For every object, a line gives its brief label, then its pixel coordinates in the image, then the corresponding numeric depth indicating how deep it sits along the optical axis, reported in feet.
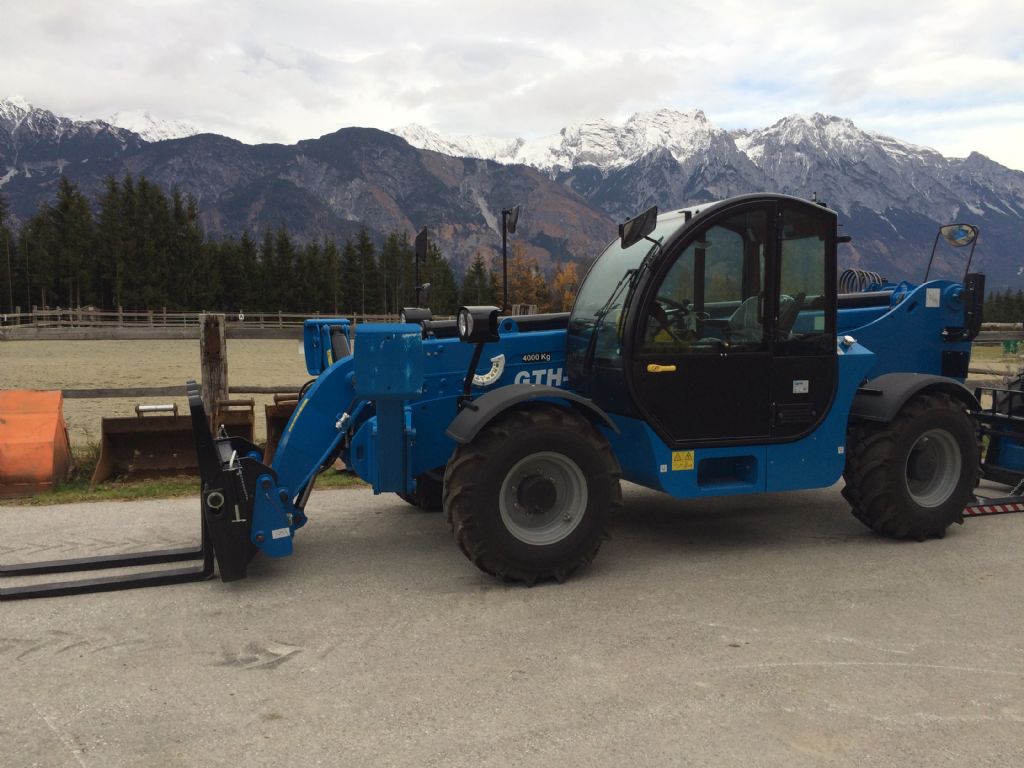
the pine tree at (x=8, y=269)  209.36
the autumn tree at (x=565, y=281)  320.50
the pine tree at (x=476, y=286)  273.54
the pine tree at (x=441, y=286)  244.63
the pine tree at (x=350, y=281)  264.05
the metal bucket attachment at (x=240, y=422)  27.58
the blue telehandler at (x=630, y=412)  15.88
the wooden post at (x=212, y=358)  30.09
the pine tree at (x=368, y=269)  278.87
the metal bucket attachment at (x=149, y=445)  26.14
